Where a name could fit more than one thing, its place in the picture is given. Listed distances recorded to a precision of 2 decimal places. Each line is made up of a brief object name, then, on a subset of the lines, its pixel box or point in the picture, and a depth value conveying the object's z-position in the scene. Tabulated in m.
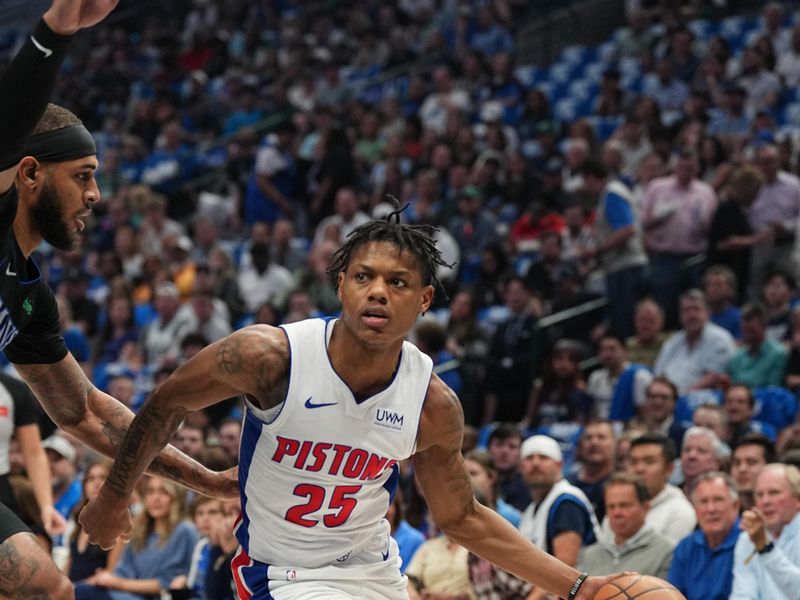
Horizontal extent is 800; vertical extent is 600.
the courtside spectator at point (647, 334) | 11.89
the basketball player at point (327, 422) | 4.60
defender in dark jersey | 3.75
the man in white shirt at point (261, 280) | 14.80
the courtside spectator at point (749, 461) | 8.31
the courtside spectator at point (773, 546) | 7.18
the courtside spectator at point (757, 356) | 10.72
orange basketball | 4.83
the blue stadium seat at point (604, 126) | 16.02
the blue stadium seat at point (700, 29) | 16.77
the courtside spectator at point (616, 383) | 11.08
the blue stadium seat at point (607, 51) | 17.62
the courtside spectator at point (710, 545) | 7.71
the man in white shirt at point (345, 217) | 14.77
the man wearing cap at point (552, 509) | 8.31
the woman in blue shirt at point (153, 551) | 9.31
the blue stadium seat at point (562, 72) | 17.83
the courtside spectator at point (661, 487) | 8.53
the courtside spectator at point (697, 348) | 11.12
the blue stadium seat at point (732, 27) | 16.58
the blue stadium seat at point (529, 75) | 18.17
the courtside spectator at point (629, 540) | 8.09
